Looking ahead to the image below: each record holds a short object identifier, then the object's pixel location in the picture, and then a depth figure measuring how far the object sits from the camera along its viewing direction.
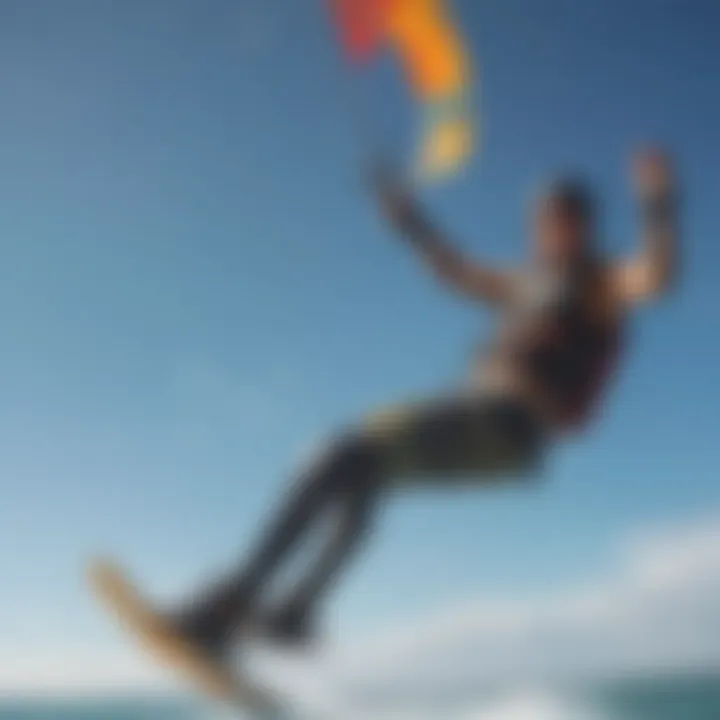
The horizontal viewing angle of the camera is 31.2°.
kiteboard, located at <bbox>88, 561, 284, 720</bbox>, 4.30
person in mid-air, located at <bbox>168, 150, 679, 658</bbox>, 4.28
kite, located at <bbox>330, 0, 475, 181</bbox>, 4.63
